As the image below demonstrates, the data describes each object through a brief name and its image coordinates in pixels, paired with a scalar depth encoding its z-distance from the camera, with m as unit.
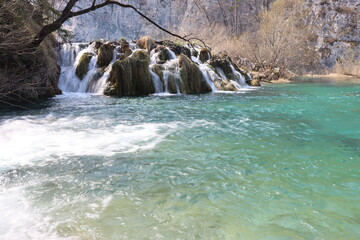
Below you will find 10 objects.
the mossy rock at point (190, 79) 16.56
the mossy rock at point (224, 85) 18.08
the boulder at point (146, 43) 19.27
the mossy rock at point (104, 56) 16.91
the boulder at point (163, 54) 18.26
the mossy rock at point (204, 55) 21.91
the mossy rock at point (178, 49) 20.26
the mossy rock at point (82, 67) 16.52
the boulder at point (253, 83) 23.20
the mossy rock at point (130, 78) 14.84
